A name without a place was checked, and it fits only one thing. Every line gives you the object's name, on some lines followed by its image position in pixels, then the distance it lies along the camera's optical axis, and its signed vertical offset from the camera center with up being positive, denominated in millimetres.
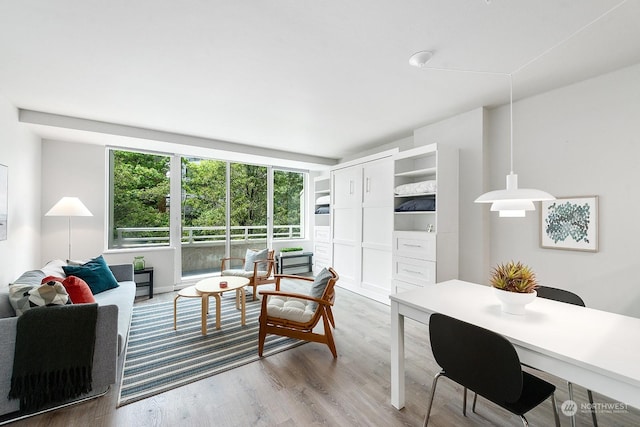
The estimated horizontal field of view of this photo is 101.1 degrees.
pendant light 1397 +97
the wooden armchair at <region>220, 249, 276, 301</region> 3857 -886
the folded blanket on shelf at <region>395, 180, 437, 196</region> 3301 +364
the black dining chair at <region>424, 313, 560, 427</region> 1143 -704
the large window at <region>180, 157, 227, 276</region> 4742 +14
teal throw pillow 2887 -670
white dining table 994 -563
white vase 1434 -466
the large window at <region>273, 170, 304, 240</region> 5797 +242
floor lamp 3203 +79
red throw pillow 2066 -605
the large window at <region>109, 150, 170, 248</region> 4207 +250
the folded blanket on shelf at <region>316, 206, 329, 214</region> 5354 +109
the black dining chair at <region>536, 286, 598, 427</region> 1779 -564
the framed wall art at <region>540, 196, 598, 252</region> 2449 -76
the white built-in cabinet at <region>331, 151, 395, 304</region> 3947 -153
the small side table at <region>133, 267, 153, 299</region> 4039 -991
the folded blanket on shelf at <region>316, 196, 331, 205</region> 5285 +311
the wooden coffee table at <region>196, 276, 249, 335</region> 2830 -844
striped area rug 2055 -1286
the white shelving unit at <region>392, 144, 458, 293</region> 3197 -248
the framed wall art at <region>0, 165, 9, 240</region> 2607 +152
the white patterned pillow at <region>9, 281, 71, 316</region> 1772 -560
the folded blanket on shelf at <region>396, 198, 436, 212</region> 3314 +134
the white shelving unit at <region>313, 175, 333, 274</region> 5145 -309
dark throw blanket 1633 -901
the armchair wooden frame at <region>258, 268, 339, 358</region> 2379 -1007
